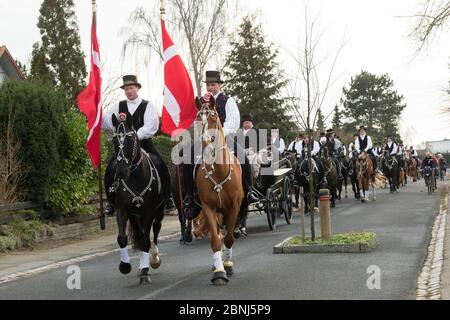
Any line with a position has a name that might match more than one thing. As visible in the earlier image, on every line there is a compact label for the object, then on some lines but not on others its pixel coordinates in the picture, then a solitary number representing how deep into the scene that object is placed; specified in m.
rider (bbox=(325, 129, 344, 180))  23.62
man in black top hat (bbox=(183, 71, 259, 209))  9.76
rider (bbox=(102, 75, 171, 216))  9.66
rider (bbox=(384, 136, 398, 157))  31.43
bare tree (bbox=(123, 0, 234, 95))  38.25
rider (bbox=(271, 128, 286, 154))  18.11
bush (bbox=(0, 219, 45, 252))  13.80
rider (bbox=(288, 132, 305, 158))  21.84
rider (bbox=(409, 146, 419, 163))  43.51
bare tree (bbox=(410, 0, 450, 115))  19.89
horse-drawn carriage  15.91
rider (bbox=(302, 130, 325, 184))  21.07
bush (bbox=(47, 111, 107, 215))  16.22
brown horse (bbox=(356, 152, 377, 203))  24.27
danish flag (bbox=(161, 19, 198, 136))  11.18
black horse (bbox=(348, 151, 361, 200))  25.33
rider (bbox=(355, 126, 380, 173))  24.75
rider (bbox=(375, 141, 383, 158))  31.86
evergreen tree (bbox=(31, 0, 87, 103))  38.59
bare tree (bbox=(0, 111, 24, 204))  14.71
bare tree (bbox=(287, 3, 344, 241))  12.08
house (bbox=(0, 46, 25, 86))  33.25
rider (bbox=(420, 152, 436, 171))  29.59
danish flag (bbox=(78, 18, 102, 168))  11.28
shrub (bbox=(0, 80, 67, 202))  15.32
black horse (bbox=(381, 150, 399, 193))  30.02
